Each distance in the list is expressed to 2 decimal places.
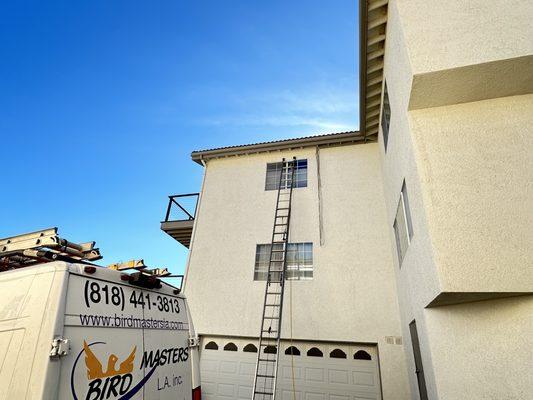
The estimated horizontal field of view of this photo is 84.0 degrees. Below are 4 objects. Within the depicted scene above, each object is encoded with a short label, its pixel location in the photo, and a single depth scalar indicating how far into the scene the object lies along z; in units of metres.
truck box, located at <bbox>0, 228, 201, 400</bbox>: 2.29
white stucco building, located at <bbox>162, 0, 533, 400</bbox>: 3.65
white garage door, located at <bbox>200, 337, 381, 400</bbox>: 6.72
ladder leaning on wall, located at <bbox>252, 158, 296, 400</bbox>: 7.14
